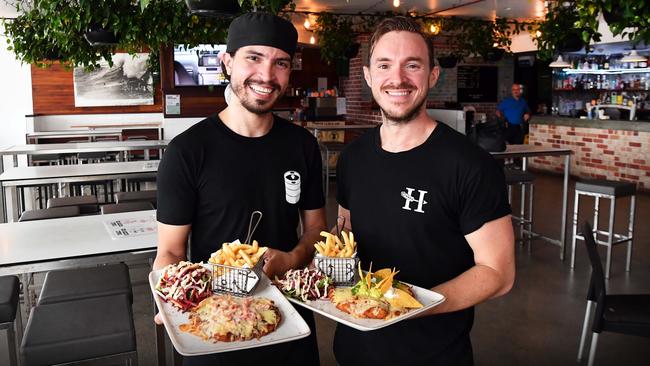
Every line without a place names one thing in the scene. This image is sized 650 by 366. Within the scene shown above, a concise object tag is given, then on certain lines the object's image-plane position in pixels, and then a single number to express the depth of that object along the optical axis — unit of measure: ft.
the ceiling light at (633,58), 34.52
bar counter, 30.04
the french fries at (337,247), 5.50
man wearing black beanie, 5.99
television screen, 27.02
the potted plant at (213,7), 11.08
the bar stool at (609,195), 16.47
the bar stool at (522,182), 18.78
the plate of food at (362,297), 4.75
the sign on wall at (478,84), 49.08
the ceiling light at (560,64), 35.21
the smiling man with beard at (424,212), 5.33
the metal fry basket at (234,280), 5.31
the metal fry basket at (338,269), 5.50
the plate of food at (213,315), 4.48
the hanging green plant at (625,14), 12.49
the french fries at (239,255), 5.28
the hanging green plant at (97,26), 16.55
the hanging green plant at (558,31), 23.43
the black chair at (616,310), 9.17
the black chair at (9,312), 8.45
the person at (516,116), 36.83
